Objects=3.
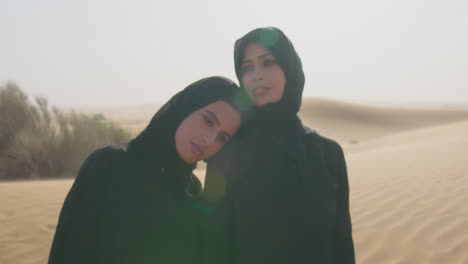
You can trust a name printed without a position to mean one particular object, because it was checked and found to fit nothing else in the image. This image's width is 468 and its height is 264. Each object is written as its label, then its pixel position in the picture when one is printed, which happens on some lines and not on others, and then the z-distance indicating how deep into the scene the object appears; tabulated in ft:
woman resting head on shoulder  6.25
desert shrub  26.50
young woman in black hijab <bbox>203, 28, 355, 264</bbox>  7.02
